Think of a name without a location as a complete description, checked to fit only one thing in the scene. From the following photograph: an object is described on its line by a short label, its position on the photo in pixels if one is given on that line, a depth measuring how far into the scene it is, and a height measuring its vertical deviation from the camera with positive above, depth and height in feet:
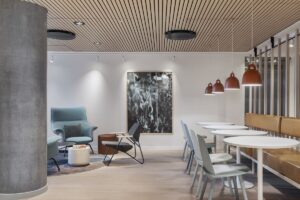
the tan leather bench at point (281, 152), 13.21 -2.66
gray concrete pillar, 13.32 +0.03
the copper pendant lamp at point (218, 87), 21.02 +0.95
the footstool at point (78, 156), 20.49 -3.71
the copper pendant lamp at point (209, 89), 23.92 +0.95
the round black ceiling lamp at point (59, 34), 20.35 +4.47
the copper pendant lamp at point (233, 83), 17.82 +1.07
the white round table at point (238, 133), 14.96 -1.60
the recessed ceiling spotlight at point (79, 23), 18.25 +4.70
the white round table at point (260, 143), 11.00 -1.57
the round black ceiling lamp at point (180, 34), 20.03 +4.40
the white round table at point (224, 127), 18.51 -1.62
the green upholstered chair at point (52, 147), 17.75 -2.78
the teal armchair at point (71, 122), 24.04 -1.80
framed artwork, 28.32 +0.01
